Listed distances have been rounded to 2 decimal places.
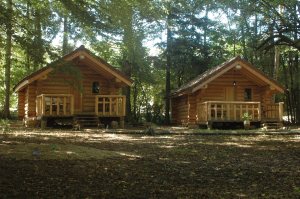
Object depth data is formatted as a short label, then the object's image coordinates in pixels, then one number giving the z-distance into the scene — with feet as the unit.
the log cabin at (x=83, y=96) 78.28
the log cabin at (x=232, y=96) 82.48
